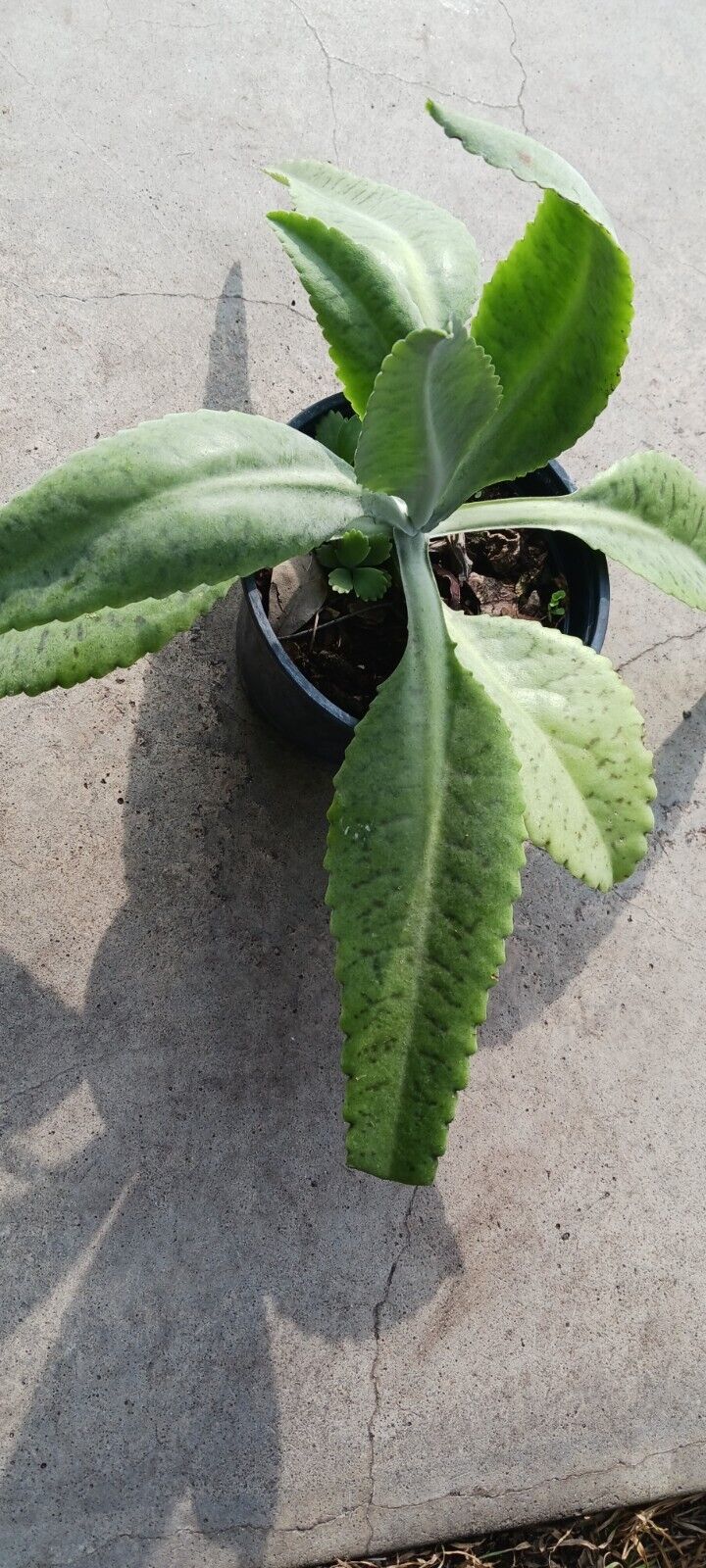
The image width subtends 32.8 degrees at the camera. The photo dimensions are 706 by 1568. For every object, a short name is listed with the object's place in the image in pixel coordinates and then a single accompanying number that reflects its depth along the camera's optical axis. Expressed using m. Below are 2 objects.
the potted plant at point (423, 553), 0.80
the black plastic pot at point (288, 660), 1.10
